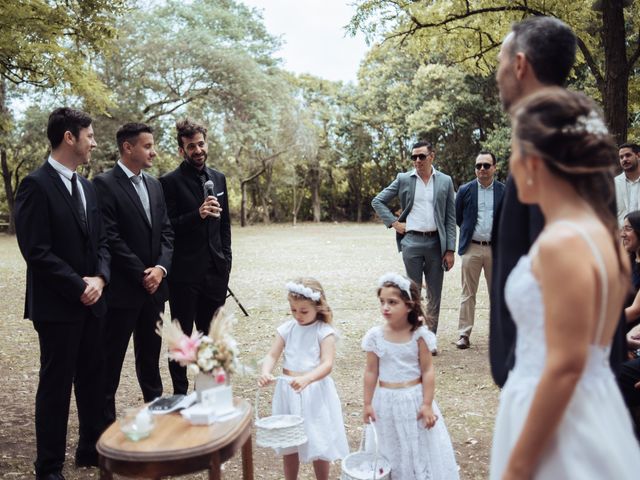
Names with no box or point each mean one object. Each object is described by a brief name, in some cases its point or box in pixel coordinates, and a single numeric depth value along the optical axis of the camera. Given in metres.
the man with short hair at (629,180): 6.77
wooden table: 2.52
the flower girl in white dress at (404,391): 3.47
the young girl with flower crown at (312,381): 3.63
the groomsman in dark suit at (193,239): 5.17
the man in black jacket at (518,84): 2.04
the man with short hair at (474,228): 7.15
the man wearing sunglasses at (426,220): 6.88
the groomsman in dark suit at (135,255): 4.59
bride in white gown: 1.59
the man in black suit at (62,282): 3.84
